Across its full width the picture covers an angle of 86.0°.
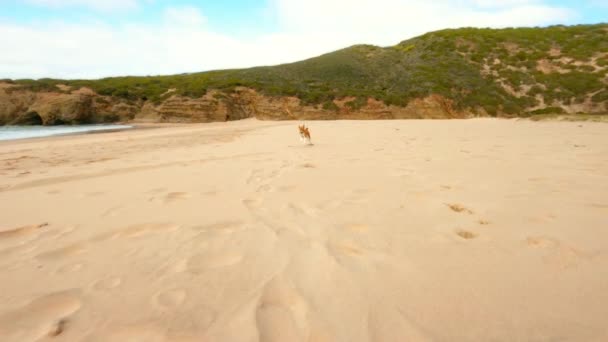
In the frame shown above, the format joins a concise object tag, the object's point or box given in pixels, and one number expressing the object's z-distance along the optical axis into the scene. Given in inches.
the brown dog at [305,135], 266.6
